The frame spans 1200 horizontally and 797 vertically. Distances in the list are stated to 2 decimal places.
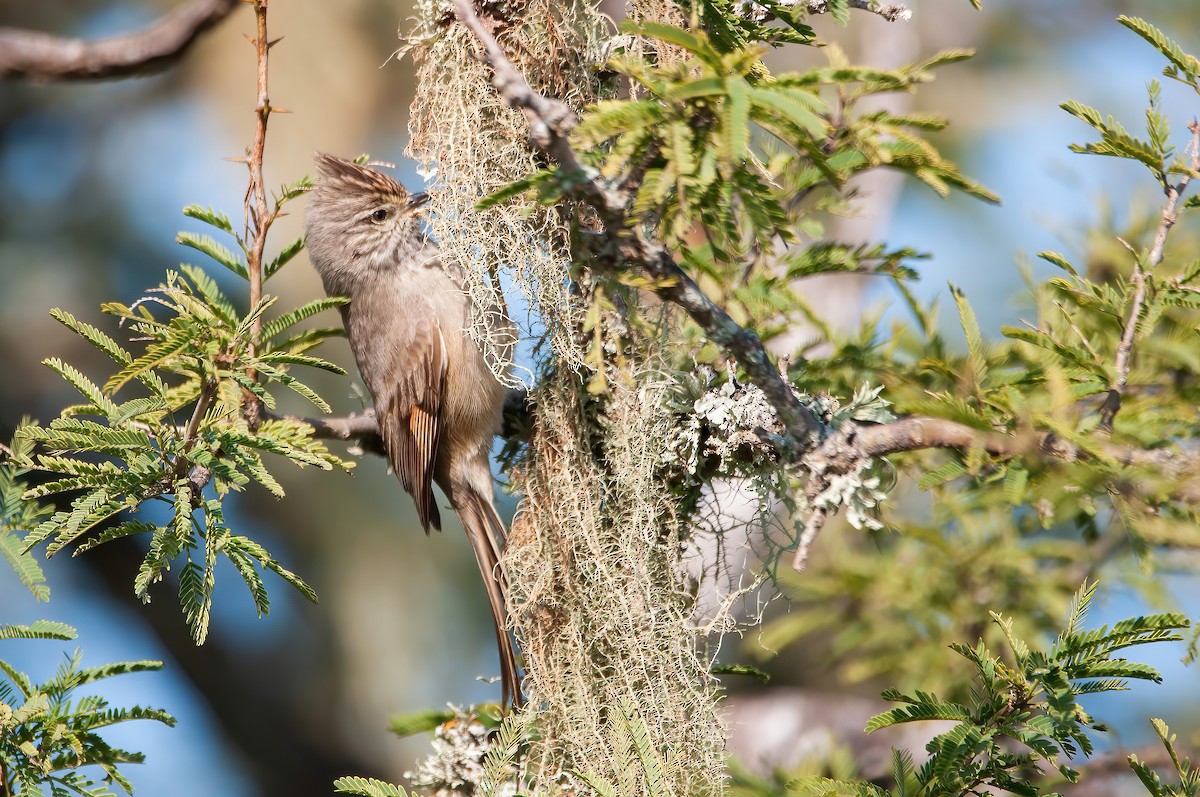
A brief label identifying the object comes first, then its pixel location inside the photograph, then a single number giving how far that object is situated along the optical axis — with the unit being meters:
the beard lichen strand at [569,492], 6.11
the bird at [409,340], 9.07
